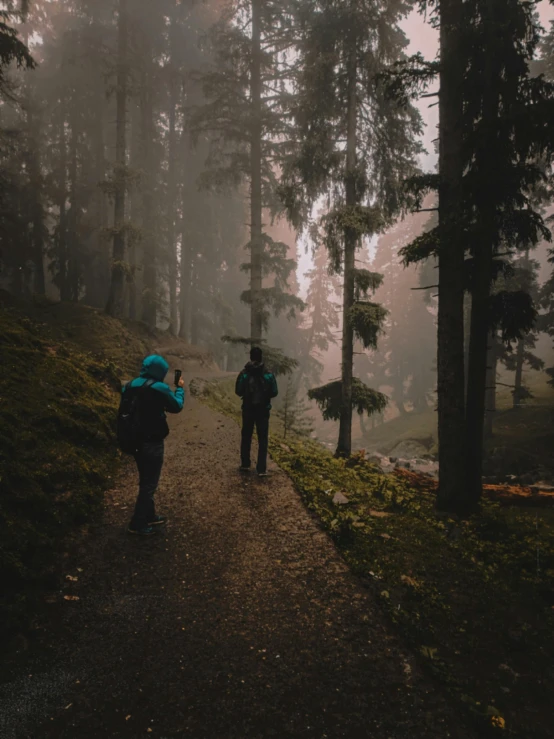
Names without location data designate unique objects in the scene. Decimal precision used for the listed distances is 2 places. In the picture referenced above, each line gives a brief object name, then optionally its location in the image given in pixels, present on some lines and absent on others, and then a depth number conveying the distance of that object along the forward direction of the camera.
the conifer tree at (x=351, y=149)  10.86
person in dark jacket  7.20
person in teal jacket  4.97
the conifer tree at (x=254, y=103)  15.64
